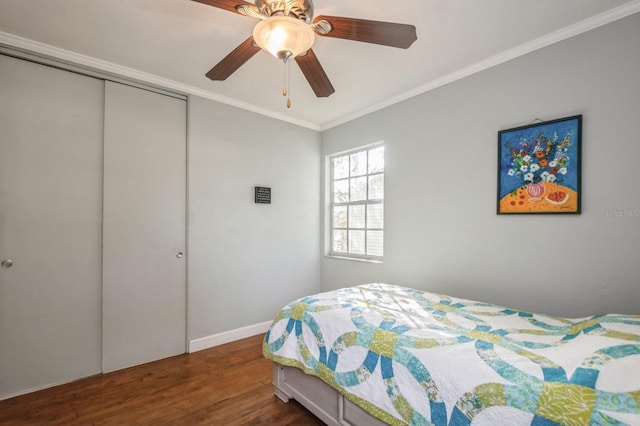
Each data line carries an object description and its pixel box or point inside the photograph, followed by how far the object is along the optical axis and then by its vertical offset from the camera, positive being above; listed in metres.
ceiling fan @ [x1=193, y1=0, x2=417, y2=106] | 1.35 +0.88
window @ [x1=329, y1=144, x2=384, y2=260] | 3.39 +0.11
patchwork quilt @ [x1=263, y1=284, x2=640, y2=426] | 1.03 -0.65
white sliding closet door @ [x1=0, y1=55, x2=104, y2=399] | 2.15 -0.13
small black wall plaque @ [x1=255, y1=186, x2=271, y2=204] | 3.38 +0.19
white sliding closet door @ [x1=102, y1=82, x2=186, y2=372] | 2.52 -0.16
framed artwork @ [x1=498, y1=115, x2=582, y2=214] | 2.00 +0.34
